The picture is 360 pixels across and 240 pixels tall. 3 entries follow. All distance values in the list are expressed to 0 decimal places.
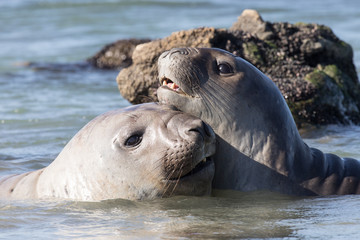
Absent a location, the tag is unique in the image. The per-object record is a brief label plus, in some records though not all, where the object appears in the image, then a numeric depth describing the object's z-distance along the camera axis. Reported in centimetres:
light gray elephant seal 1024
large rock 1758
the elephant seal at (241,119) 1109
